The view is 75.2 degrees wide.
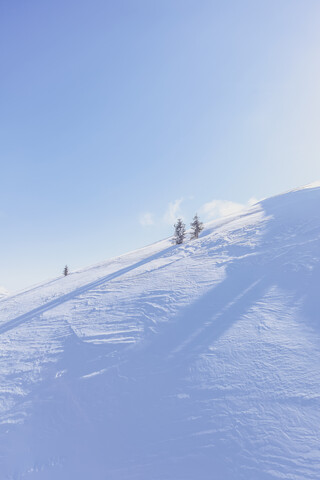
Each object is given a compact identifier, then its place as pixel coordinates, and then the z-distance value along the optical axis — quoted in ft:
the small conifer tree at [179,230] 79.46
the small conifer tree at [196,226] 77.56
